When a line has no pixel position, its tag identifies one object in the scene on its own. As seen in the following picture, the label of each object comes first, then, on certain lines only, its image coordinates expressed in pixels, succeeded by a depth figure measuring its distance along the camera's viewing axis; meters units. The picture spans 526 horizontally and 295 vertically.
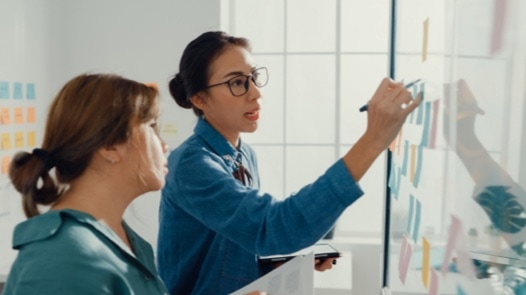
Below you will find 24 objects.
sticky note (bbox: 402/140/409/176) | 1.23
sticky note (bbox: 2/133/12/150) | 2.94
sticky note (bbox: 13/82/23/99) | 3.02
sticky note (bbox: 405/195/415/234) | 1.17
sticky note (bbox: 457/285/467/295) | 0.80
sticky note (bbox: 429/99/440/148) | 0.97
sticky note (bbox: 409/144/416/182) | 1.16
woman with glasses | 1.08
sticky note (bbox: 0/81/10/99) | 2.91
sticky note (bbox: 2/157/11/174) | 2.97
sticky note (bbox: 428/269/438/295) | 0.94
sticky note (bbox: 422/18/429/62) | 1.07
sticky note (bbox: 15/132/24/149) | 3.05
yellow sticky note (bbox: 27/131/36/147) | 3.16
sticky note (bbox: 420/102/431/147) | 1.02
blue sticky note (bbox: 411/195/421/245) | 1.12
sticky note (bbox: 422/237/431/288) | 1.01
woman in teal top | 0.88
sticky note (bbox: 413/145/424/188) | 1.09
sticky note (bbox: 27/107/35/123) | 3.16
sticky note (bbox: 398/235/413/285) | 1.22
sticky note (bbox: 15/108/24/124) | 3.04
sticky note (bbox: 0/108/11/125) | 2.91
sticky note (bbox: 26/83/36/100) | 3.15
